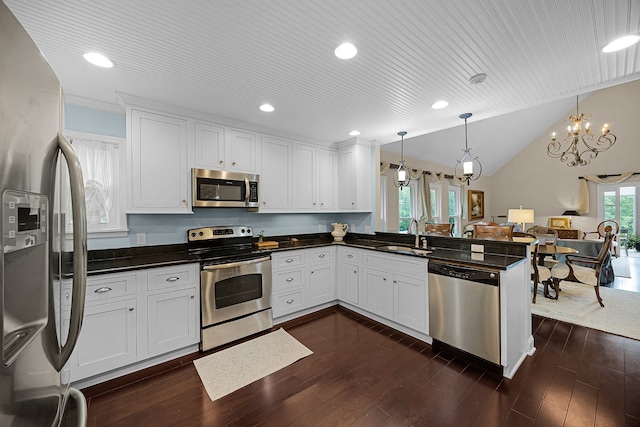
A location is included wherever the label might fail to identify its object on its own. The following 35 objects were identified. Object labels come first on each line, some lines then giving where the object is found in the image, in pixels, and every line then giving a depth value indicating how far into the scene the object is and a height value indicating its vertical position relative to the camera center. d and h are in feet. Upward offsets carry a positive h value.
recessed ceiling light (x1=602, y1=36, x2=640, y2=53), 5.61 +3.78
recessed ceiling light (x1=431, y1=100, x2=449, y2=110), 8.87 +3.86
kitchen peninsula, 7.06 -2.48
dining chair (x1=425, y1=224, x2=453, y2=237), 12.59 -0.84
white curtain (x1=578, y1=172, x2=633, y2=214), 22.61 +1.60
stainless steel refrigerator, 1.59 -0.13
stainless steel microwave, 9.34 +1.05
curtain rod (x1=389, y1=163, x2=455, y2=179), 18.38 +3.43
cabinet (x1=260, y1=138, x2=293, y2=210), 11.23 +1.82
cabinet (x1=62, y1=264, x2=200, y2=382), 6.60 -2.87
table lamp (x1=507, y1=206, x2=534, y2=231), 18.58 -0.34
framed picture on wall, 27.12 +0.86
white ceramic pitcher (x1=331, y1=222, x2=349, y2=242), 13.05 -0.92
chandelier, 16.81 +5.60
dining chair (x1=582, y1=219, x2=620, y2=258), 20.06 -1.99
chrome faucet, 11.06 -1.31
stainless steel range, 8.45 -2.48
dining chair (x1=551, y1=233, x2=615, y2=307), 11.52 -2.80
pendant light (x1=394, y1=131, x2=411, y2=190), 12.02 +1.90
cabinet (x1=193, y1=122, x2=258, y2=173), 9.52 +2.68
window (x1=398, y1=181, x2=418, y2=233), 19.61 +0.66
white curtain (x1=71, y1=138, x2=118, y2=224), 8.32 +1.45
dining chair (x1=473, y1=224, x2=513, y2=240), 10.36 -0.87
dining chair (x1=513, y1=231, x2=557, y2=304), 12.09 -2.93
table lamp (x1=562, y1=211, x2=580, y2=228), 23.68 -0.23
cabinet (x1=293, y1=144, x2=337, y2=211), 12.34 +1.85
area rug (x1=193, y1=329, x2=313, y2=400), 6.89 -4.49
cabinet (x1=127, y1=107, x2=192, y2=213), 8.27 +1.84
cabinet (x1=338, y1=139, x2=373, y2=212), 13.01 +1.95
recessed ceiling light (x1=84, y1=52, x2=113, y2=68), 6.03 +3.86
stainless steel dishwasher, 7.09 -2.91
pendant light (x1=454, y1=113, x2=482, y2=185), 9.86 +1.81
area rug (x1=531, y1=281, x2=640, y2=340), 9.66 -4.34
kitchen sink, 9.61 -1.49
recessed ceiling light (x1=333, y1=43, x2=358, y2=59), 5.81 +3.84
